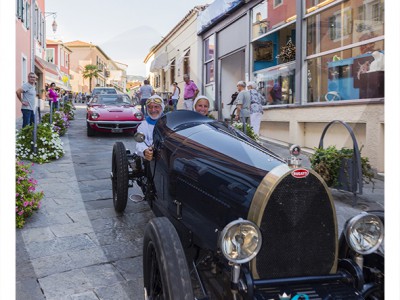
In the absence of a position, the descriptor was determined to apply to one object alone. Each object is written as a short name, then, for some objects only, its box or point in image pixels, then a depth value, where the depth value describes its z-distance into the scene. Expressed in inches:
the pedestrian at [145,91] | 511.8
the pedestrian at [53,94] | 498.8
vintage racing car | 71.3
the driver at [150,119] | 164.4
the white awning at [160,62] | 838.5
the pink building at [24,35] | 501.4
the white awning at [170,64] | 821.4
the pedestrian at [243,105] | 324.8
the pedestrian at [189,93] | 470.6
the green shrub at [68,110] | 529.3
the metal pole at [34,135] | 271.6
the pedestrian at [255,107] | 330.6
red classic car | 399.2
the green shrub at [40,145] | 268.8
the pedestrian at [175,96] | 534.0
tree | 2171.6
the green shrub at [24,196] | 151.3
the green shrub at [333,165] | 191.3
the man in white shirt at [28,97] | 304.2
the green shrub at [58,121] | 384.5
